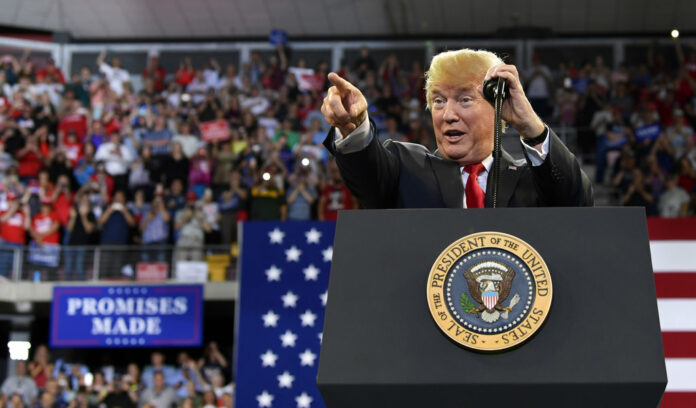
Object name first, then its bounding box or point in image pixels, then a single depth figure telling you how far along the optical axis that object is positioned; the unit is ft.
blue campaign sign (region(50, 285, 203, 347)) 38.11
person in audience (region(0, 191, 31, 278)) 38.45
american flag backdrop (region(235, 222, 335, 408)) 24.70
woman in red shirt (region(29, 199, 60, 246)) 38.60
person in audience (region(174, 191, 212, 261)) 37.96
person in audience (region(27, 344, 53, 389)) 40.04
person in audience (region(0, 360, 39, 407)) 37.76
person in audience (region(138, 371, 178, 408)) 35.06
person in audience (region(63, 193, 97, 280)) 38.52
